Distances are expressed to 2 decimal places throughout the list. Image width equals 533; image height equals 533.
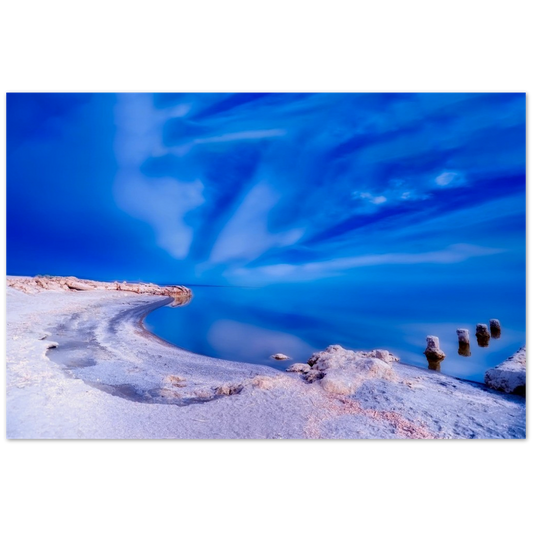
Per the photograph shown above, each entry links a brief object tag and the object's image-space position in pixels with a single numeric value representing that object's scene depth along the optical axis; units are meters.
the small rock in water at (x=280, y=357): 13.38
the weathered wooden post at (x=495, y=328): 21.60
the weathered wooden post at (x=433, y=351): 14.05
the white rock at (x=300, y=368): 9.67
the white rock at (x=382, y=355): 10.92
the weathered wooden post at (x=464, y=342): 16.25
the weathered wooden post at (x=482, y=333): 20.19
